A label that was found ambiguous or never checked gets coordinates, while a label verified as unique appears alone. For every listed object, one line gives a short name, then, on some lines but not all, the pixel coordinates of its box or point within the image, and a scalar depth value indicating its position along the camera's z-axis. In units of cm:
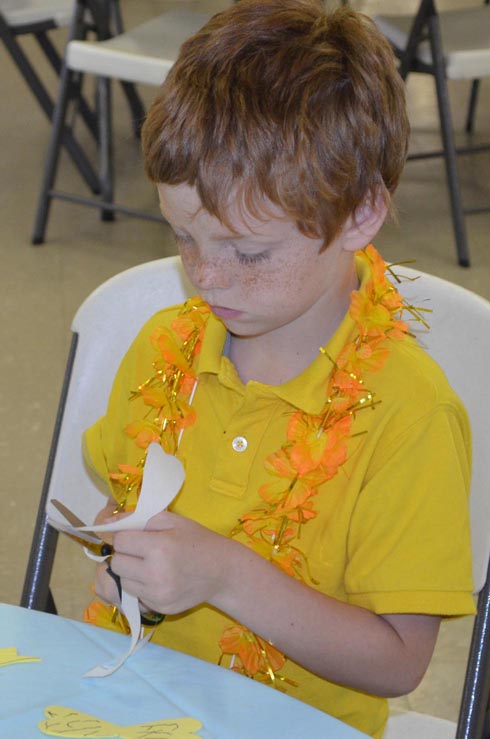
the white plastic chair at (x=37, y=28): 341
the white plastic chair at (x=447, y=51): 286
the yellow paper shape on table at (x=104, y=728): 111
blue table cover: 112
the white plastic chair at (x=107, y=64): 287
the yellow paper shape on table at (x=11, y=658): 117
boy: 120
